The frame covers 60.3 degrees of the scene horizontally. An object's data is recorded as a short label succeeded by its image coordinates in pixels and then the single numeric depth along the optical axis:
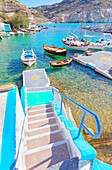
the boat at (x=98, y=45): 31.02
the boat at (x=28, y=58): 17.98
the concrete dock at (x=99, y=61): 16.51
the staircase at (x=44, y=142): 3.40
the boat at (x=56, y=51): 23.92
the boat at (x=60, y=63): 18.48
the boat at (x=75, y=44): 27.86
